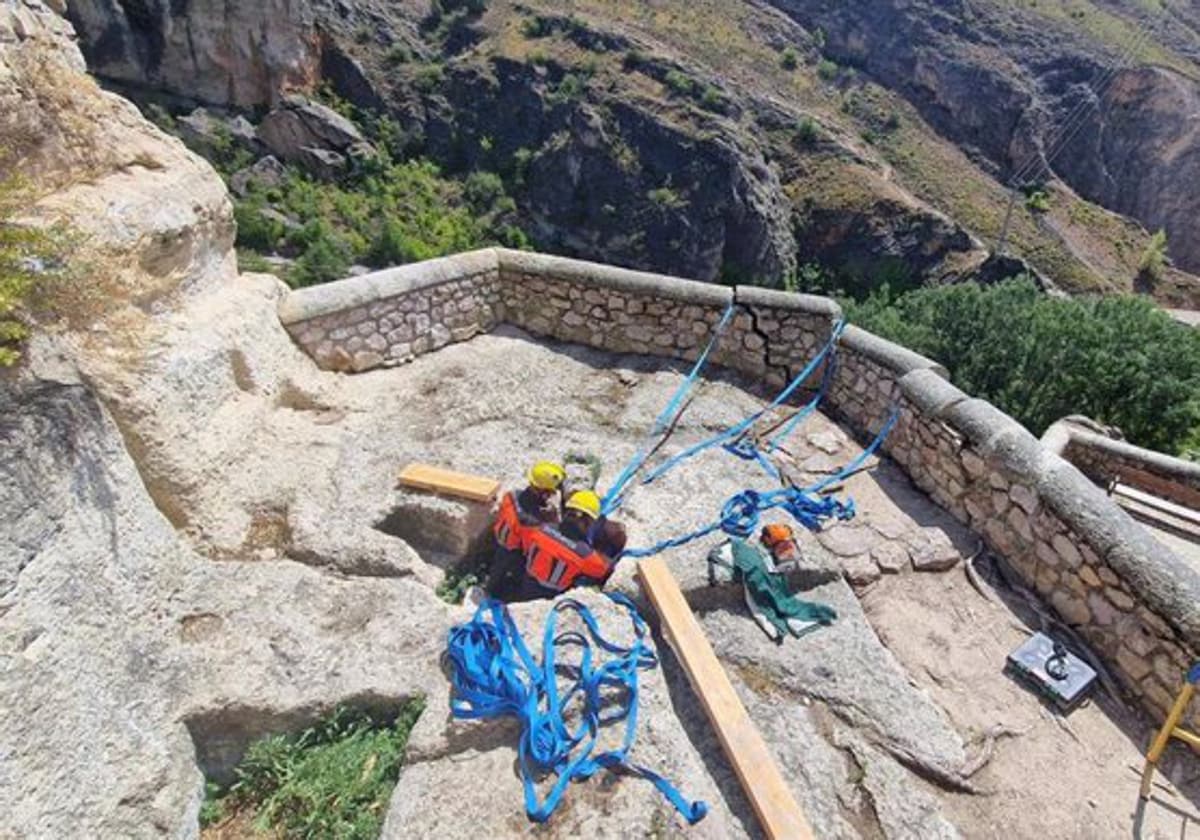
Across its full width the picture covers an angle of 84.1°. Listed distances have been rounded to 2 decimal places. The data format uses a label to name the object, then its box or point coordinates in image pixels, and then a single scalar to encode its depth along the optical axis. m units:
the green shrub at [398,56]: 56.09
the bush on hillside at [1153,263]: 52.66
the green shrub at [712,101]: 53.06
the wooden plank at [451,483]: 4.61
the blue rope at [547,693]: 3.05
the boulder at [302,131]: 47.75
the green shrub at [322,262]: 36.31
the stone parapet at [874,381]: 3.88
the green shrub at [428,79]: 55.44
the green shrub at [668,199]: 49.78
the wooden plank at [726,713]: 2.98
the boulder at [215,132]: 44.59
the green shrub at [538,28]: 58.38
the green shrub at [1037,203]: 57.69
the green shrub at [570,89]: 52.97
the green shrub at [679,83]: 53.06
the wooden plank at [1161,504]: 6.32
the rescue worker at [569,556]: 4.18
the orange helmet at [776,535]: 4.49
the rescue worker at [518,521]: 4.35
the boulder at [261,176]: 43.88
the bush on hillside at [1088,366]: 9.19
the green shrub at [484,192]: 51.72
